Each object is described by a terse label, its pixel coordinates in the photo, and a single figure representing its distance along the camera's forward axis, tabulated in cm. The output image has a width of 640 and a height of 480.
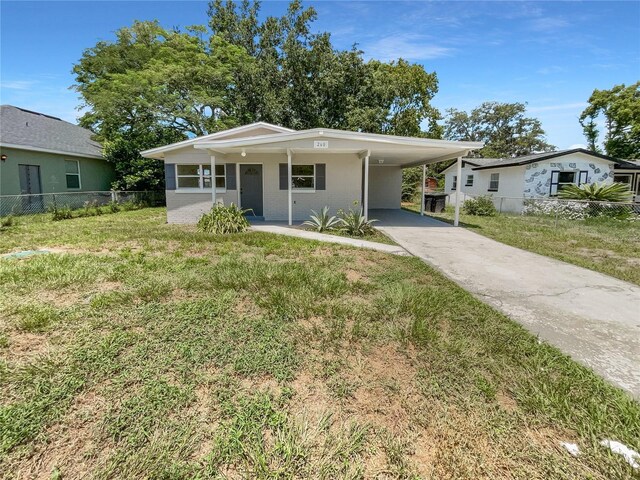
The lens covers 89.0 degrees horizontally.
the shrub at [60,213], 1207
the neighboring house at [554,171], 1720
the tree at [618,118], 2583
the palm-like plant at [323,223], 1019
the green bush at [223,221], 957
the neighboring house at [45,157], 1258
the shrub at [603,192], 1455
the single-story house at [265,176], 1191
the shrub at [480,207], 1588
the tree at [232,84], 1777
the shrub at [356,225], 966
